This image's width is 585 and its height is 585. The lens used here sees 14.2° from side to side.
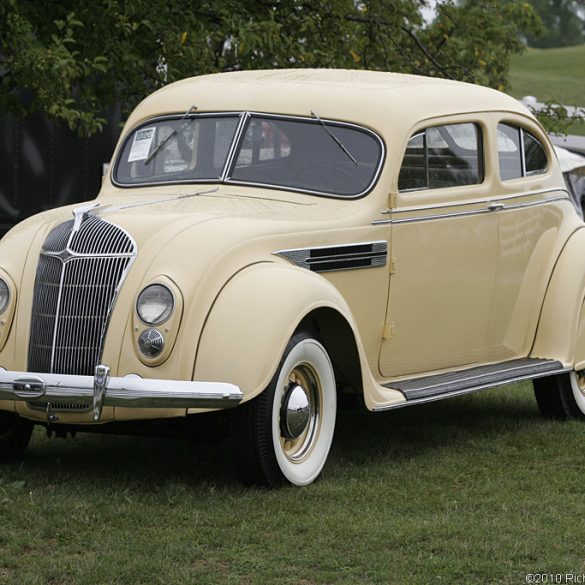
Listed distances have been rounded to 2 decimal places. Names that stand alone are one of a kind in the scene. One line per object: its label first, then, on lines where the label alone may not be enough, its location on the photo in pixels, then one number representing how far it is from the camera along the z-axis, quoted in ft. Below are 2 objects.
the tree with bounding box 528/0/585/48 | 466.09
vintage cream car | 32.88
